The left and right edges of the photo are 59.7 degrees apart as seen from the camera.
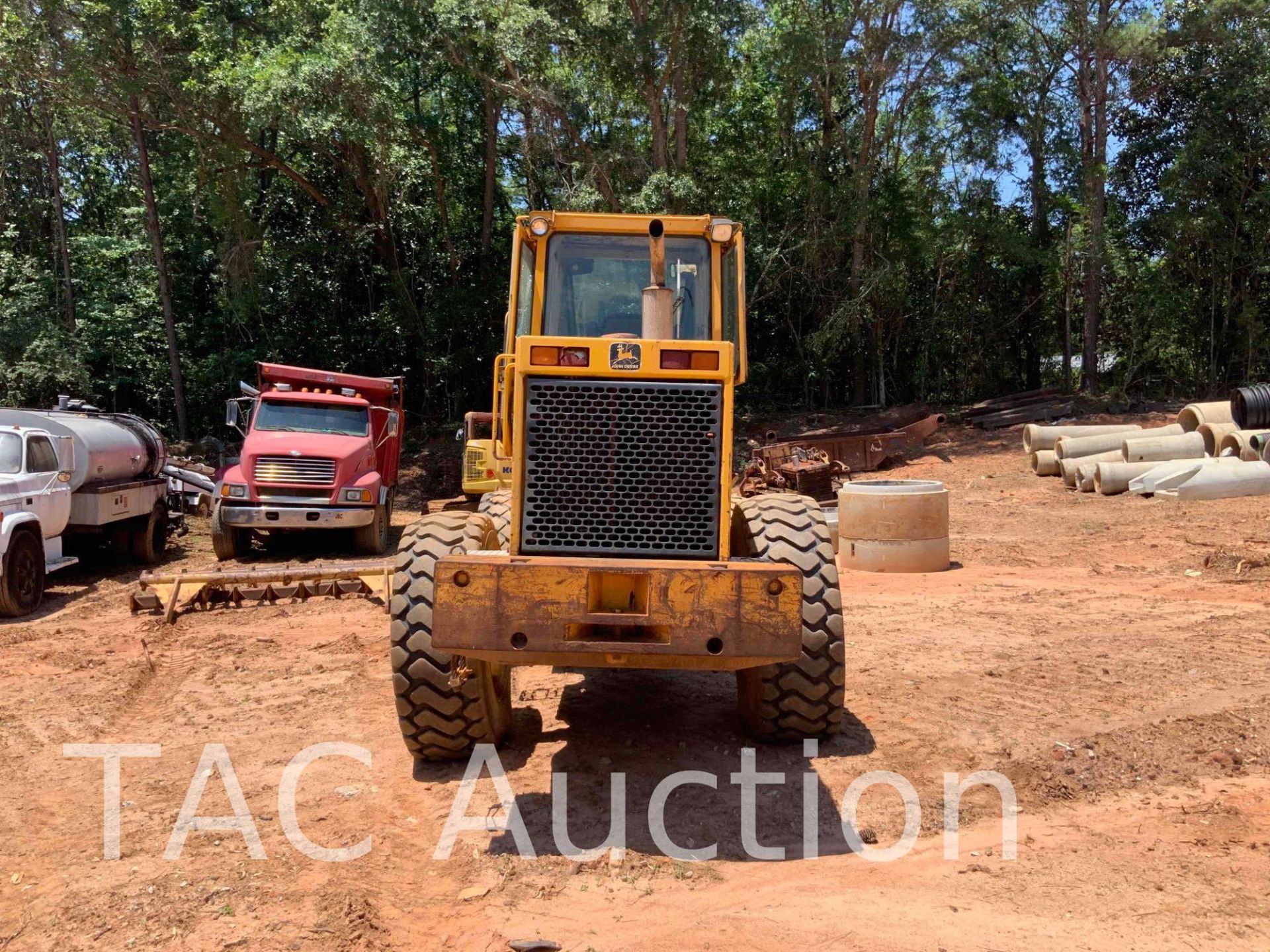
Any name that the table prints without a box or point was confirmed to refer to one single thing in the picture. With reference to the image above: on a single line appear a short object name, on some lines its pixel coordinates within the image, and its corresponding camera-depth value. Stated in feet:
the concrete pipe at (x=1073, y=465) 60.59
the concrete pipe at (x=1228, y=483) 52.06
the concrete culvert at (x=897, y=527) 40.63
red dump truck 50.19
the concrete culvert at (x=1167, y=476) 54.29
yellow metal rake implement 37.65
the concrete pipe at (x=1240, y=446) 55.88
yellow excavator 64.80
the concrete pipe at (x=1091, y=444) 63.46
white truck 39.52
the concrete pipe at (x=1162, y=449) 59.11
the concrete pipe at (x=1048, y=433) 66.44
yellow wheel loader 17.07
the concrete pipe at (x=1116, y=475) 56.08
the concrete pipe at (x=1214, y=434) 60.44
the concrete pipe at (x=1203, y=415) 63.62
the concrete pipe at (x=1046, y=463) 65.98
